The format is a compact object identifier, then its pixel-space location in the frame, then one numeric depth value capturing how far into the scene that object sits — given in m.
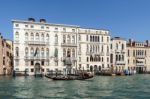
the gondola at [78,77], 16.39
